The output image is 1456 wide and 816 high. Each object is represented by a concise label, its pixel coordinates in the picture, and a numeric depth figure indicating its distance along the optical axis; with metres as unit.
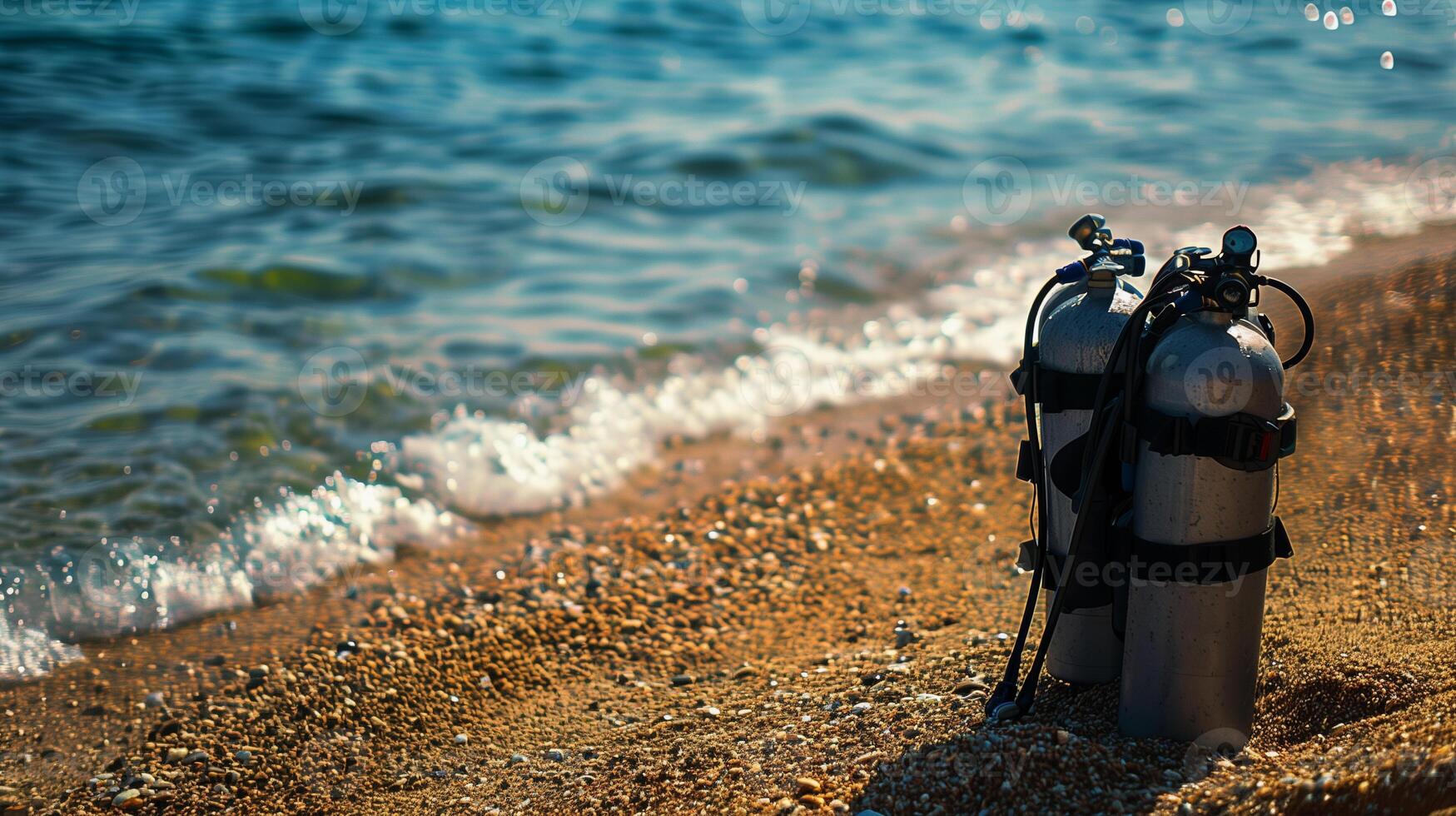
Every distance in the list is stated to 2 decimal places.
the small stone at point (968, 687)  3.31
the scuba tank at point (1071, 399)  2.81
